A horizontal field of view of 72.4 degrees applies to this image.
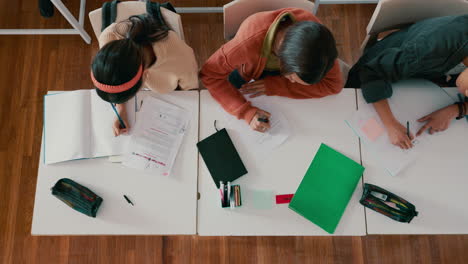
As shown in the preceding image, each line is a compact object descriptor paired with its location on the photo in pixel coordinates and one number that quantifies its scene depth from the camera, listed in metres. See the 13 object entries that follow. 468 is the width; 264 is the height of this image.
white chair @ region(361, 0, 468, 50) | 1.39
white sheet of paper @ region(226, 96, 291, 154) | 1.34
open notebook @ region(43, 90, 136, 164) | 1.32
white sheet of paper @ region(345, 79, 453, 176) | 1.33
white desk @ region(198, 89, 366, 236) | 1.27
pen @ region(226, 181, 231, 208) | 1.25
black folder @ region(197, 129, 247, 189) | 1.31
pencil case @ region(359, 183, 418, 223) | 1.24
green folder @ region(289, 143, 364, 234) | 1.27
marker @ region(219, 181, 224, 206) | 1.26
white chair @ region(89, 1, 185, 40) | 1.34
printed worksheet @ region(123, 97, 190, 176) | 1.32
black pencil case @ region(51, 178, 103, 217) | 1.24
